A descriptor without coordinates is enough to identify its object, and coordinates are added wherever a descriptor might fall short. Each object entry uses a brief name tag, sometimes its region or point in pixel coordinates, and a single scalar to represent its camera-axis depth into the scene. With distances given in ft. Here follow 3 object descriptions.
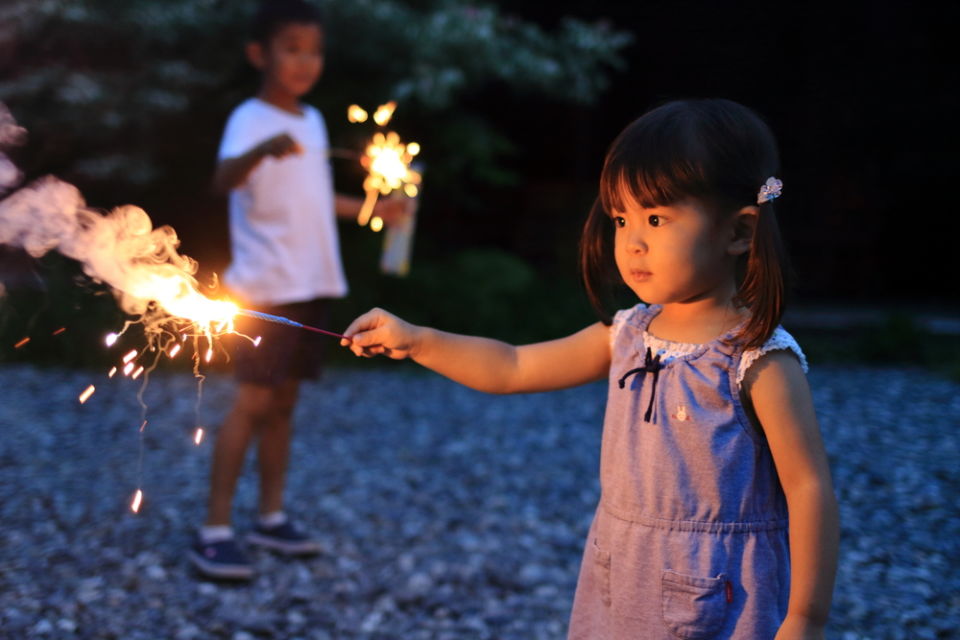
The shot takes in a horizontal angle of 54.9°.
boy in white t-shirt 10.77
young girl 5.51
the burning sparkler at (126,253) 6.56
